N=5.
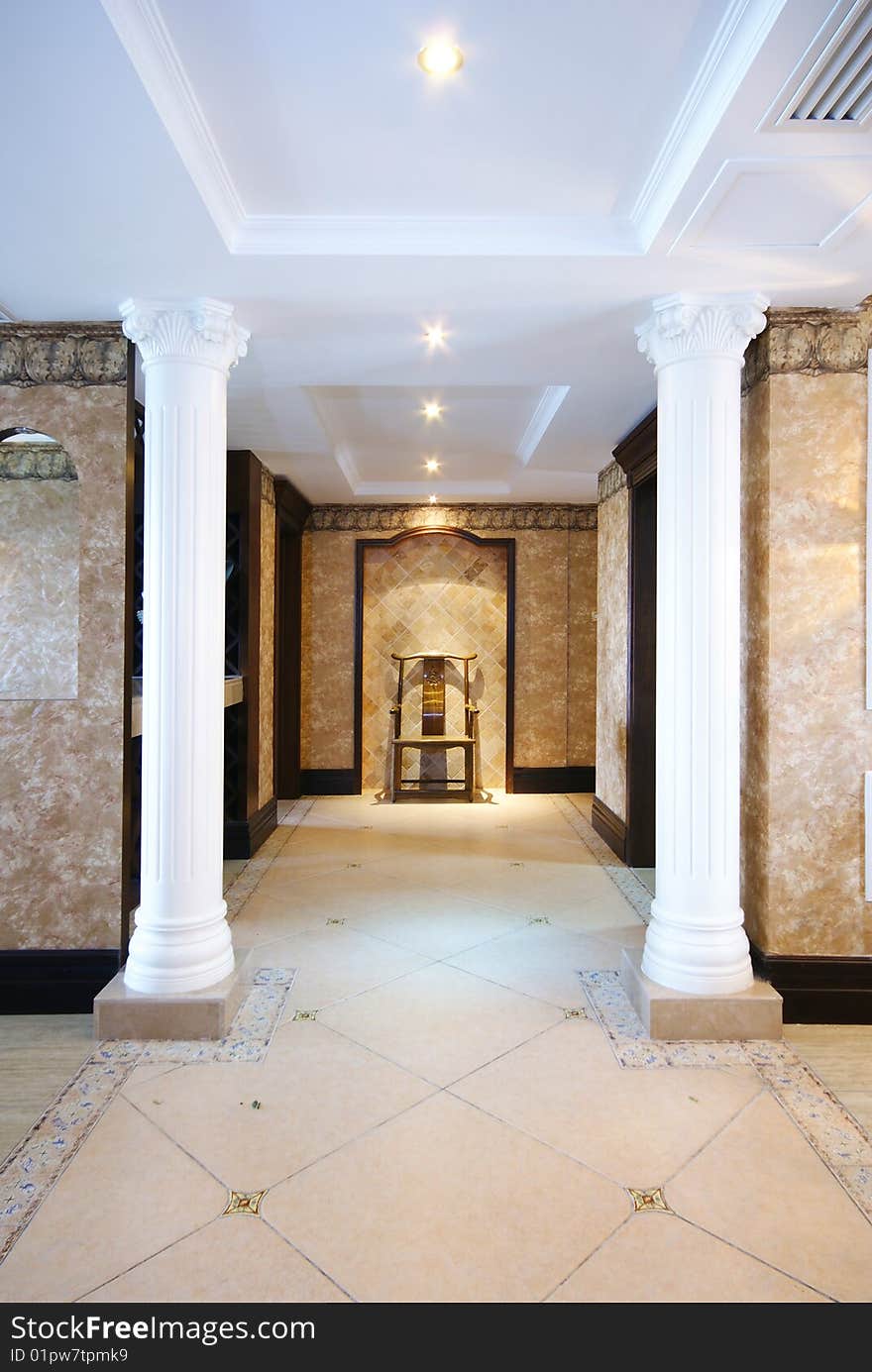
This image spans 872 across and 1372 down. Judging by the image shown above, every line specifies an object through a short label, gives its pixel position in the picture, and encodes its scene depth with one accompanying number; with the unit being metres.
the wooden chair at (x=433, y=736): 7.16
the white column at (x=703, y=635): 2.94
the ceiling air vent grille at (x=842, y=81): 1.72
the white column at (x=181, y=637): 2.95
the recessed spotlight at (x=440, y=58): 1.89
